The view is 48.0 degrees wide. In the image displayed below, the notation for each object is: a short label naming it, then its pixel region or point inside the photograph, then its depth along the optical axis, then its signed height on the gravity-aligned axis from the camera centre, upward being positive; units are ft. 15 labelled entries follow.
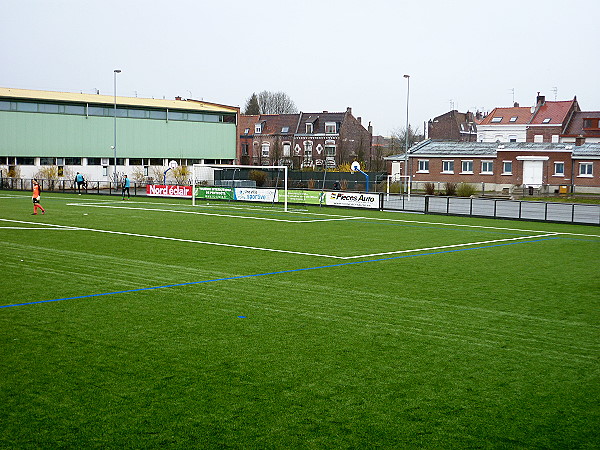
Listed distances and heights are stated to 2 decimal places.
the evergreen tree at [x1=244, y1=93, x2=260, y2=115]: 427.25 +43.14
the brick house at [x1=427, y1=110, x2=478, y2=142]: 333.62 +23.87
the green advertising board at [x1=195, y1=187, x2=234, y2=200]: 153.38 -4.44
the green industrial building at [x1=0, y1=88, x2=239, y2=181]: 214.69 +13.67
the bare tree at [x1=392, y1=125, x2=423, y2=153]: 395.34 +22.95
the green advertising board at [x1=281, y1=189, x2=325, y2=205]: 139.88 -4.76
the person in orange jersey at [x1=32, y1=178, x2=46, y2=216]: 103.70 -3.44
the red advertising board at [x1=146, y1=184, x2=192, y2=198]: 163.46 -4.32
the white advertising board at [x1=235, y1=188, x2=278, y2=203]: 143.74 -4.49
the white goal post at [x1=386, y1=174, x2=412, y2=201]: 236.18 -1.15
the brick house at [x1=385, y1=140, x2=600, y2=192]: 210.59 +3.57
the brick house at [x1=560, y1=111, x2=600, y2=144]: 266.77 +19.58
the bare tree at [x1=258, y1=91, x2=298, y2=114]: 428.97 +45.24
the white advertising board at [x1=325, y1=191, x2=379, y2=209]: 132.09 -4.99
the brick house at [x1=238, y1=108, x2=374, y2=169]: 311.47 +16.35
